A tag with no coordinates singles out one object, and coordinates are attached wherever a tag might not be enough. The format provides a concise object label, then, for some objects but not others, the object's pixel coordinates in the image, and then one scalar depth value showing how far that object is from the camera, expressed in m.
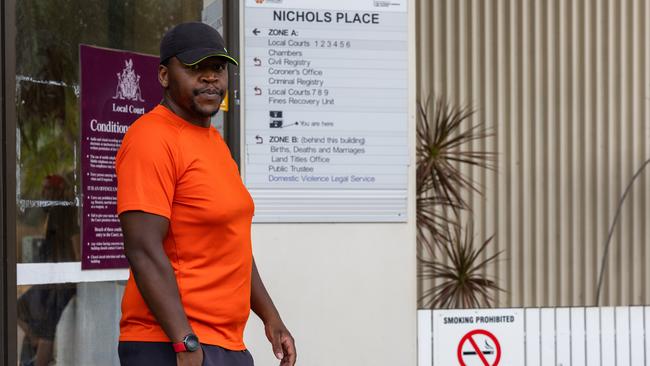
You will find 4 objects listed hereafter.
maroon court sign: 8.68
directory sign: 9.88
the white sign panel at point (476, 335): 10.30
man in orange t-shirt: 5.50
